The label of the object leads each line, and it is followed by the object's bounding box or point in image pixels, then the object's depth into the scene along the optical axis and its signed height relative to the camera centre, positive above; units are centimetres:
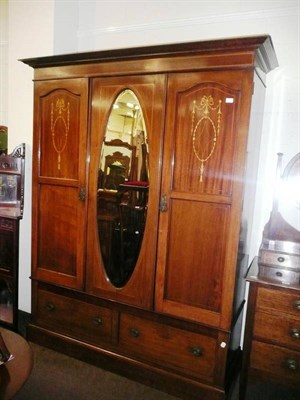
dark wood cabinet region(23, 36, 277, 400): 163 -21
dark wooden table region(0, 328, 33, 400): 118 -87
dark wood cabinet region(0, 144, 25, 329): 230 -39
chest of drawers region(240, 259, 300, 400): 161 -83
